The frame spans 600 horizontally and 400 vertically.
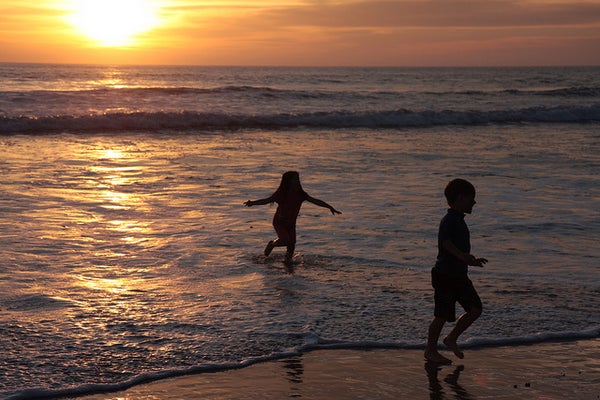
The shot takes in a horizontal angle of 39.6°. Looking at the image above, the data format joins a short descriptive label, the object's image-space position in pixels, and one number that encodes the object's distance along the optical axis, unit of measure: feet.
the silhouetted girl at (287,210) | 31.45
